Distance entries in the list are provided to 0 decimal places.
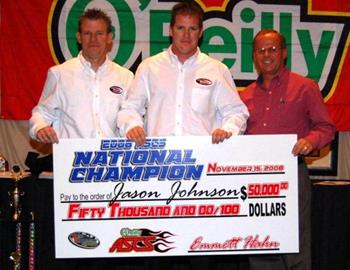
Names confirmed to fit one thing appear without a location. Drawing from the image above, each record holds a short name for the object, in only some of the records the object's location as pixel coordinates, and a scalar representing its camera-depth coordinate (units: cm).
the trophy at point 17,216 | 376
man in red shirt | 332
